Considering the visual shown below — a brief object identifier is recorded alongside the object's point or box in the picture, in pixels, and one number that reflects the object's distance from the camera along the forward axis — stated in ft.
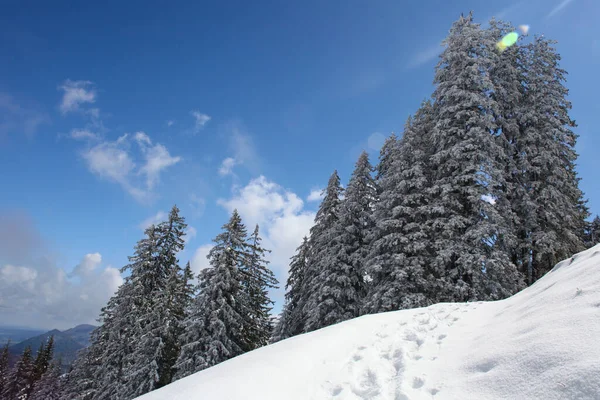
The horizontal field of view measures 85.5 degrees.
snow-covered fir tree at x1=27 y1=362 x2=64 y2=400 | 135.03
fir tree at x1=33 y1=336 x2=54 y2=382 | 184.24
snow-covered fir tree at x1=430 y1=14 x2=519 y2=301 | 44.49
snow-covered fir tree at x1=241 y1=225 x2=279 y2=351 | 73.41
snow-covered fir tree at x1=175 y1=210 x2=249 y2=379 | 60.19
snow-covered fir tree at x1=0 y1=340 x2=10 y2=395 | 181.47
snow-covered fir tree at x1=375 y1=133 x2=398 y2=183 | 76.78
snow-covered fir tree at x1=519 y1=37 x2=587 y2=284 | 54.39
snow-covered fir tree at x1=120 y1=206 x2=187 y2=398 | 64.23
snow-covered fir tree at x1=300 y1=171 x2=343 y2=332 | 57.47
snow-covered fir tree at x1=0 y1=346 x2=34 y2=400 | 168.96
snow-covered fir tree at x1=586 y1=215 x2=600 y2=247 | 86.01
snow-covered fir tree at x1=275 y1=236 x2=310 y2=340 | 69.62
